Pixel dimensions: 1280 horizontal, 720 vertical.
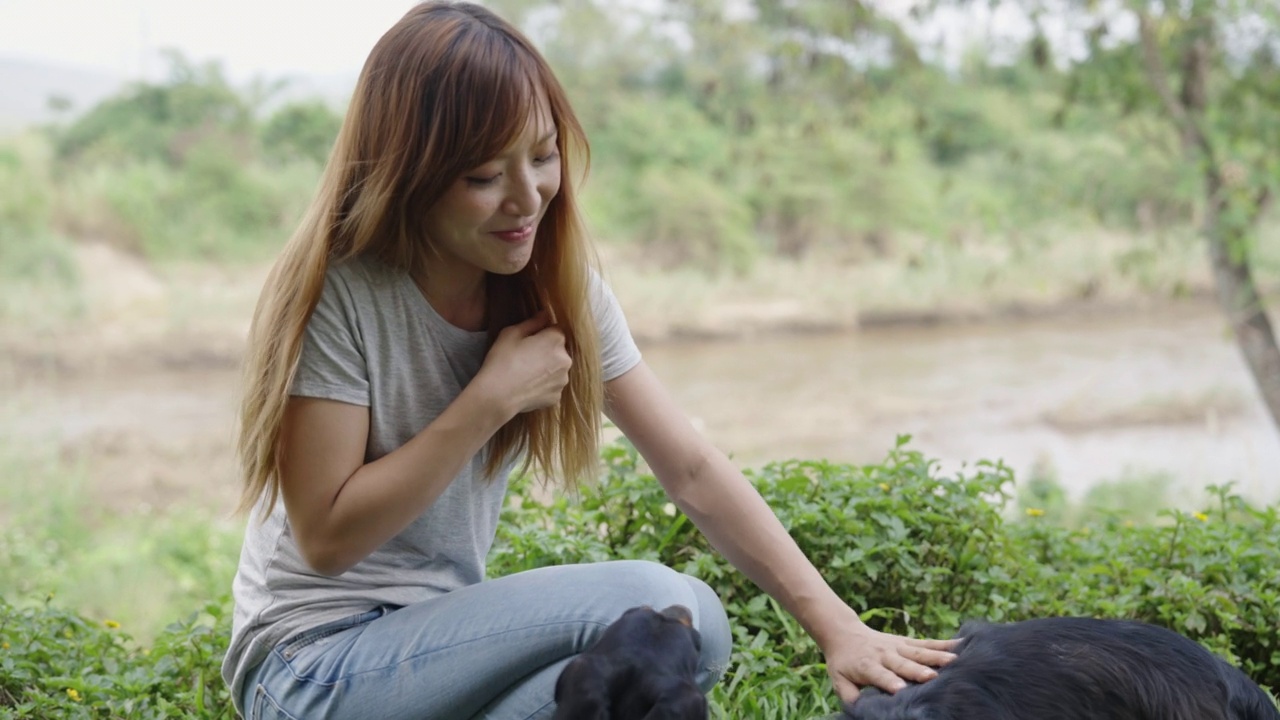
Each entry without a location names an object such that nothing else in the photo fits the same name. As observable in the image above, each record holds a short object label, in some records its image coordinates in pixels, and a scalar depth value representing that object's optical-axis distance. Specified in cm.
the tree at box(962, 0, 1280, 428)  562
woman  164
